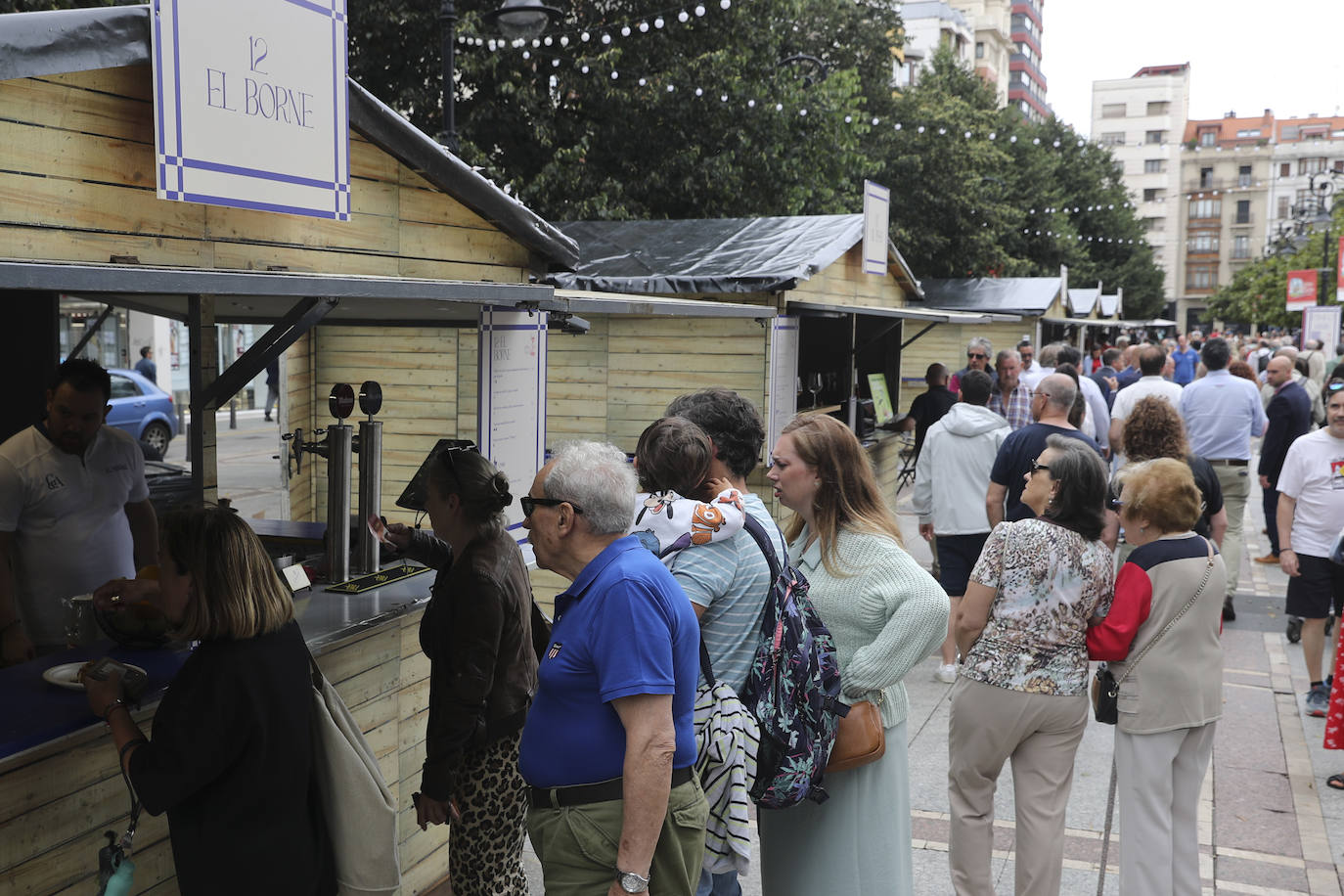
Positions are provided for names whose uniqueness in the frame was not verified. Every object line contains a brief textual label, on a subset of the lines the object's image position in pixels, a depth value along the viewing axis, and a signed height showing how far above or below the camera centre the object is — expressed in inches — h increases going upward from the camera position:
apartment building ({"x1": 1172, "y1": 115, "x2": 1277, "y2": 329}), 4146.2 +574.3
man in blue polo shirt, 97.9 -30.8
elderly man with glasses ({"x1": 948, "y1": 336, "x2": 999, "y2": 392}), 407.2 +3.9
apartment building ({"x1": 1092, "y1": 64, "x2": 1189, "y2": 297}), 4195.4 +864.8
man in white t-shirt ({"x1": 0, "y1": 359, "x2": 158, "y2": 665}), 175.0 -24.4
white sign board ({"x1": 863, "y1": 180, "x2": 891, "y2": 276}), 461.7 +58.0
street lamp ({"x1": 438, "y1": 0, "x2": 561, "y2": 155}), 365.1 +110.2
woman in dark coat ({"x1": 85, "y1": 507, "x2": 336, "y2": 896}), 102.2 -34.5
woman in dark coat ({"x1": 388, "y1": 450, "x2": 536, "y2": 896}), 132.4 -38.5
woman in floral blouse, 151.6 -40.8
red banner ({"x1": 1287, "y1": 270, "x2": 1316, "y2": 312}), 1059.3 +77.1
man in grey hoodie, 278.2 -28.9
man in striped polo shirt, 117.1 -24.4
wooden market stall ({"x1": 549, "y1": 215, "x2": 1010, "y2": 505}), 369.1 +21.1
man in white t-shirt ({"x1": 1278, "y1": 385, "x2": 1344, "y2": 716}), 259.8 -37.1
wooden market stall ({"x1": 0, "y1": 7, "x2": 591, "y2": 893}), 116.8 +12.2
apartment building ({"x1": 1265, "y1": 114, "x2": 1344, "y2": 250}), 4028.1 +741.0
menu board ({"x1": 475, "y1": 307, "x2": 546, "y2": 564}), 214.5 -7.8
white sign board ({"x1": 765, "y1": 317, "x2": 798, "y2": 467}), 374.6 -4.4
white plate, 128.1 -37.5
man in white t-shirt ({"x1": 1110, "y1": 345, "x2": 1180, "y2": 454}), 343.6 -5.5
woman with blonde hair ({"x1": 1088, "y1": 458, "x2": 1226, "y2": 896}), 155.1 -41.4
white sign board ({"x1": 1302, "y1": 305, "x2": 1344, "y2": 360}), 891.4 +36.2
